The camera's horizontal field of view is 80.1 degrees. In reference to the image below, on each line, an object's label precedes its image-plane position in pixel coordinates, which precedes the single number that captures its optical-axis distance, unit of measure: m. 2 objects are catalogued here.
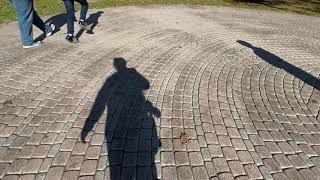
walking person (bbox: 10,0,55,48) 4.03
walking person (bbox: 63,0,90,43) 4.45
